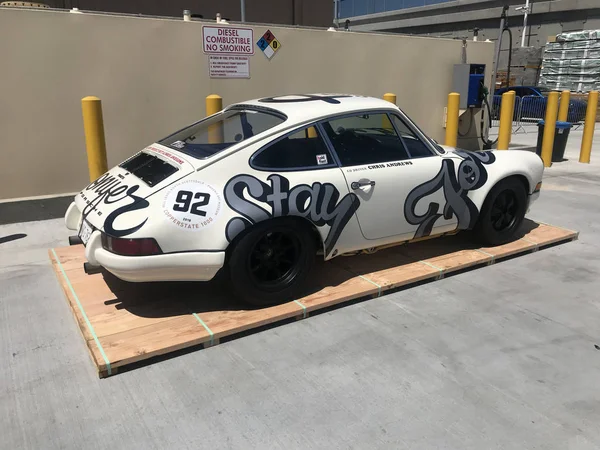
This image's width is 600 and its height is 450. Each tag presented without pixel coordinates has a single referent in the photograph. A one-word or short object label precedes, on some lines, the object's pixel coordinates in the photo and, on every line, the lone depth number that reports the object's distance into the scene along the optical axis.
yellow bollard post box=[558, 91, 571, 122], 10.76
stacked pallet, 22.91
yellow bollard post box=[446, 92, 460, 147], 8.63
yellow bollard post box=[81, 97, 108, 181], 5.32
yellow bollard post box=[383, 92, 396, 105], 7.60
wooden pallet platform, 3.20
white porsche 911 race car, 3.27
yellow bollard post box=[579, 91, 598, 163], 9.81
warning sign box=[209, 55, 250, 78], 7.35
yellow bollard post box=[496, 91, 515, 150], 9.14
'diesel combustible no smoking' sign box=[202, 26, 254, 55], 7.19
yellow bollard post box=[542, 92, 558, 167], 9.34
